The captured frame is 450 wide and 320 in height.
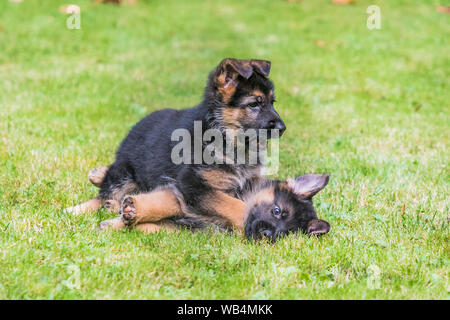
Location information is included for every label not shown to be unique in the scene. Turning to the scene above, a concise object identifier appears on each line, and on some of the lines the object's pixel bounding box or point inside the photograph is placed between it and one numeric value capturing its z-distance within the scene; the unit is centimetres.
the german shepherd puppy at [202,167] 454
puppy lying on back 443
